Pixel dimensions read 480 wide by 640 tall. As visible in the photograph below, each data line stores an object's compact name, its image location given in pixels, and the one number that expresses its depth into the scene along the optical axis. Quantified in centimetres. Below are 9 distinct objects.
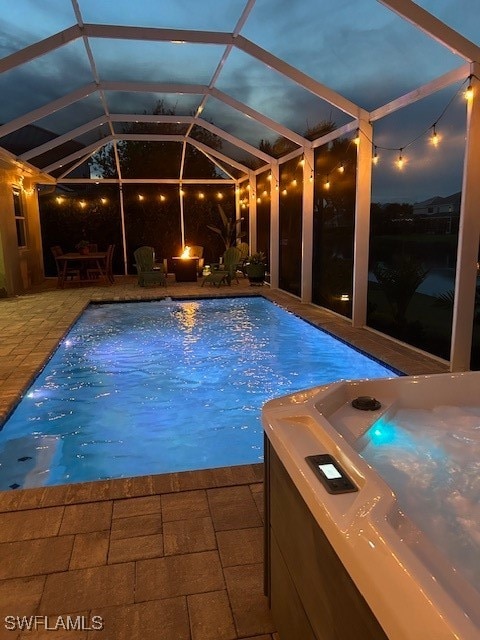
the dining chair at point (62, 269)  1070
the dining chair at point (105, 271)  1115
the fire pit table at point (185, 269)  1173
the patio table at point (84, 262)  1065
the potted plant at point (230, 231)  1235
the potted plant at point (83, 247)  1128
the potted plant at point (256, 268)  1110
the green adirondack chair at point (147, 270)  1069
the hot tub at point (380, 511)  96
